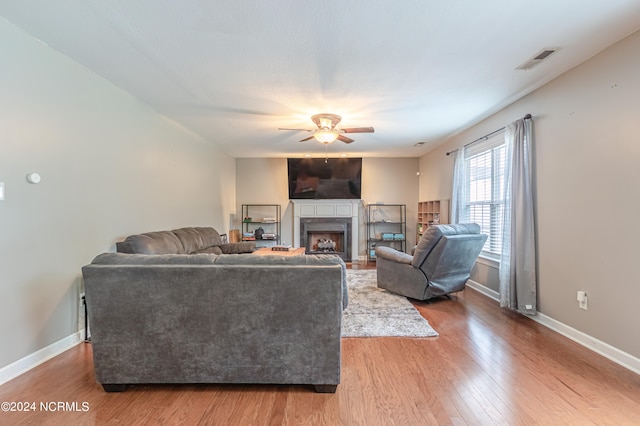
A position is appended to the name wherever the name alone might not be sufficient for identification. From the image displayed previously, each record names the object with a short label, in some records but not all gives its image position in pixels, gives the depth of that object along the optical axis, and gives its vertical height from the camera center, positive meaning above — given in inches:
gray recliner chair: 135.4 -26.4
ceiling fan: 147.6 +44.3
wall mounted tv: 267.1 +32.9
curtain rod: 125.4 +41.3
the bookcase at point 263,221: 280.7 -7.7
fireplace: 278.4 -9.1
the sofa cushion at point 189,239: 152.8 -14.1
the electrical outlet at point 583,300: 100.2 -33.0
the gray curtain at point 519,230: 122.7 -9.7
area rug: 110.8 -47.1
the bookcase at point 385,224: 280.2 -13.1
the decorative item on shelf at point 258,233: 271.4 -19.1
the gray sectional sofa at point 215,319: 70.6 -26.6
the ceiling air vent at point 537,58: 94.7 +52.7
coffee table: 186.3 -26.3
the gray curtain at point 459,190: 187.5 +13.4
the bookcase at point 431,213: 219.5 -2.3
